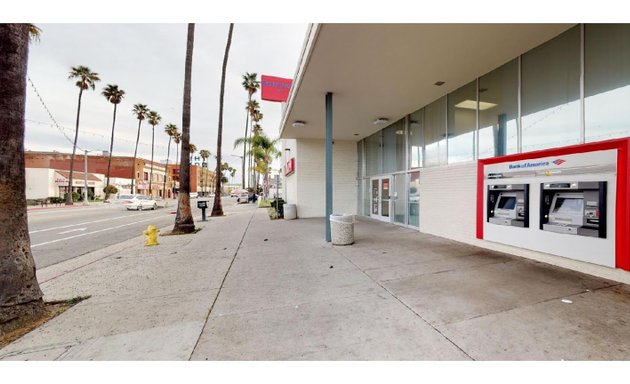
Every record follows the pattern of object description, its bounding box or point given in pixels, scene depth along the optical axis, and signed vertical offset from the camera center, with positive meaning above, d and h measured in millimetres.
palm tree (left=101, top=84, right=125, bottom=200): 31812 +12094
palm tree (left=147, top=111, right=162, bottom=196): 40319 +11680
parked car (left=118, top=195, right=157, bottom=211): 22969 -1115
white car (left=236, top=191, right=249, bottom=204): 37181 -1118
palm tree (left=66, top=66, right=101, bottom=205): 27325 +12206
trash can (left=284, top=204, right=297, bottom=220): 13086 -1081
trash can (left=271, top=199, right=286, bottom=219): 13756 -1053
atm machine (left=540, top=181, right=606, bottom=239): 4012 -267
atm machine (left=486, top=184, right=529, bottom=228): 5156 -281
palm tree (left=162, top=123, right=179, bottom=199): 48719 +11614
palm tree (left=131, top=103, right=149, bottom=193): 38403 +12028
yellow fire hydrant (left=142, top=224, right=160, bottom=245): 7552 -1328
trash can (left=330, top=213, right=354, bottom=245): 6840 -1053
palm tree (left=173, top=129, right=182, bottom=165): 49906 +10546
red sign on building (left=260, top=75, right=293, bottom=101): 18938 +7816
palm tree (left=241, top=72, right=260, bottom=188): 30969 +13146
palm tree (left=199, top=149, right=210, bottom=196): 76125 +11136
